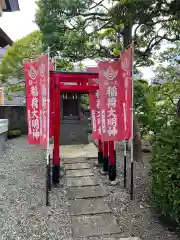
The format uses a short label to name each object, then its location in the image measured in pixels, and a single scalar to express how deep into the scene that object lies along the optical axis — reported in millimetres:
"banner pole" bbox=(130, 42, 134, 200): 3001
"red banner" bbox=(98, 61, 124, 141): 3280
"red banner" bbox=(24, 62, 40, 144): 3552
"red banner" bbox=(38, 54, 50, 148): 3194
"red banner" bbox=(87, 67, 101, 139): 4290
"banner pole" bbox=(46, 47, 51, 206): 3039
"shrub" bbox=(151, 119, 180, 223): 2200
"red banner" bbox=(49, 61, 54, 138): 3974
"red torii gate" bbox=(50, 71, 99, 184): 3722
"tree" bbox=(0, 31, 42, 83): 7938
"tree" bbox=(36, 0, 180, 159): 4270
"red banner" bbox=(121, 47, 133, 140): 3120
